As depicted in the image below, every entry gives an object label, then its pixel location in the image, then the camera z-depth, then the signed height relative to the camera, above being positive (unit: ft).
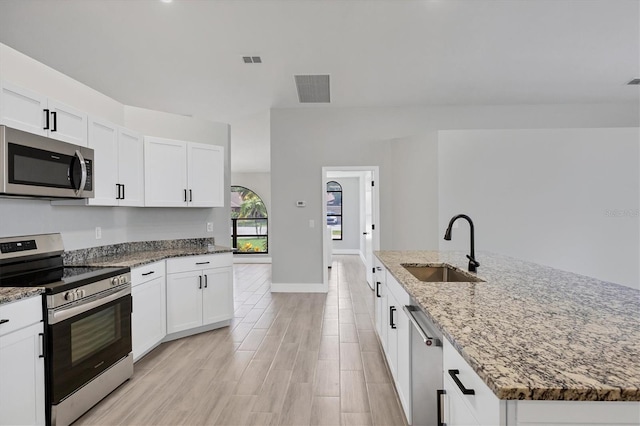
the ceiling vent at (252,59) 11.86 +5.58
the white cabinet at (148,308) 8.83 -2.73
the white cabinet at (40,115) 6.52 +2.16
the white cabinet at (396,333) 5.98 -2.65
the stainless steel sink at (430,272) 8.08 -1.52
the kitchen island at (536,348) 2.43 -1.27
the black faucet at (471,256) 6.89 -0.97
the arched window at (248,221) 31.24 -0.83
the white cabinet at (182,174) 11.12 +1.41
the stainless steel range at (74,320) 6.06 -2.22
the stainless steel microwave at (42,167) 6.39 +1.02
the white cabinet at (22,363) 5.26 -2.51
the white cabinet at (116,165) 8.91 +1.43
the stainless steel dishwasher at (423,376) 5.36 -2.79
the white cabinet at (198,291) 10.50 -2.66
